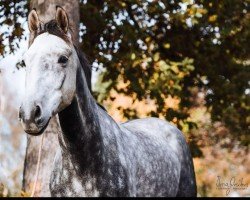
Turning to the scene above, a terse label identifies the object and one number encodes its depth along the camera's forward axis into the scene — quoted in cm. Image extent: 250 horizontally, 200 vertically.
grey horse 863
